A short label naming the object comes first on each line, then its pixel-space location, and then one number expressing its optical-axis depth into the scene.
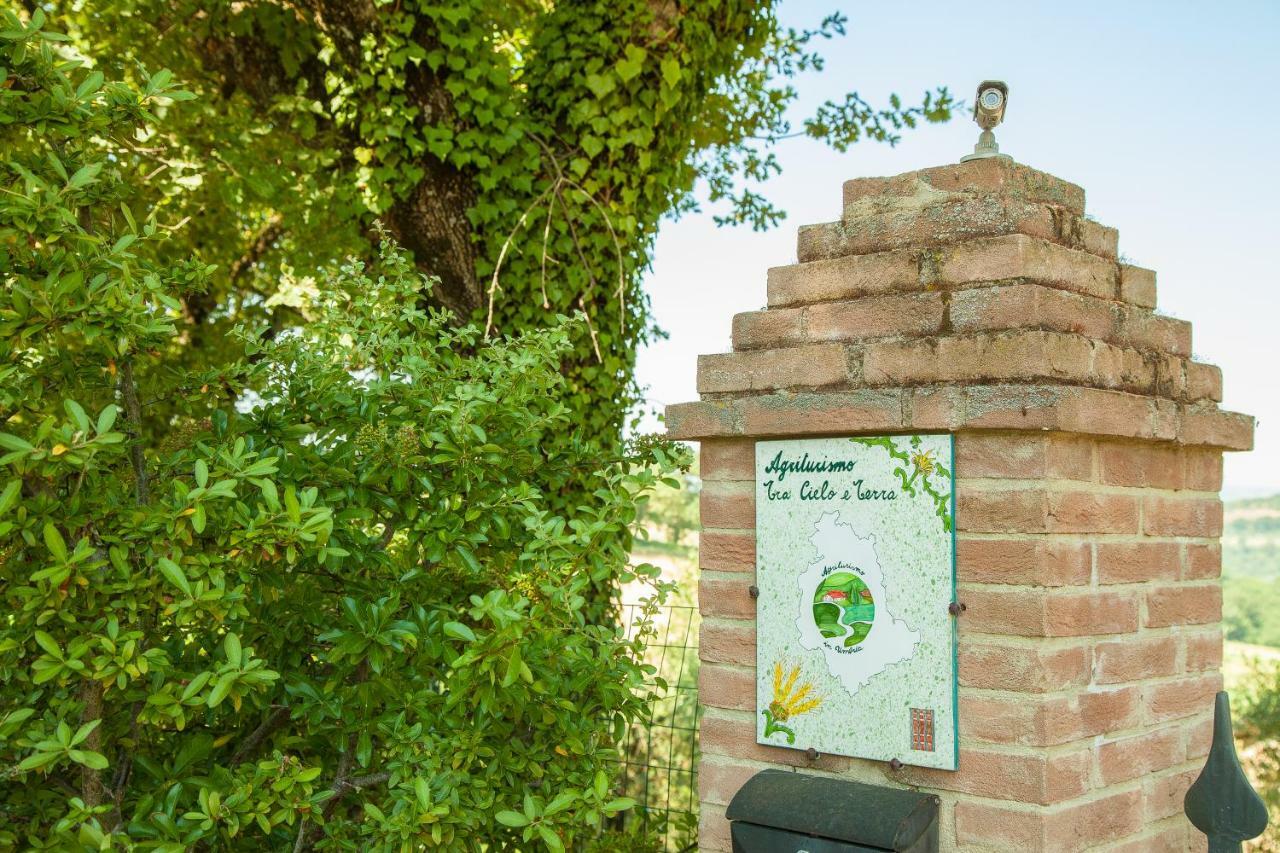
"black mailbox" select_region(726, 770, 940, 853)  2.30
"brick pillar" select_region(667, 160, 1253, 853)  2.35
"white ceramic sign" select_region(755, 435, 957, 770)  2.44
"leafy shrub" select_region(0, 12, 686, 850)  2.33
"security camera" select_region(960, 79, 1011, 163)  2.69
